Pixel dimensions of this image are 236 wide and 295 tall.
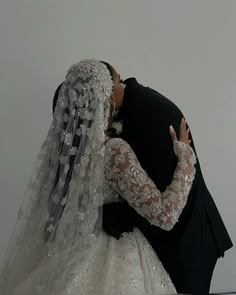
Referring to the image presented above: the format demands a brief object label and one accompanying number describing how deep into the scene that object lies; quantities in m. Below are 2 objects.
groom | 1.50
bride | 1.42
